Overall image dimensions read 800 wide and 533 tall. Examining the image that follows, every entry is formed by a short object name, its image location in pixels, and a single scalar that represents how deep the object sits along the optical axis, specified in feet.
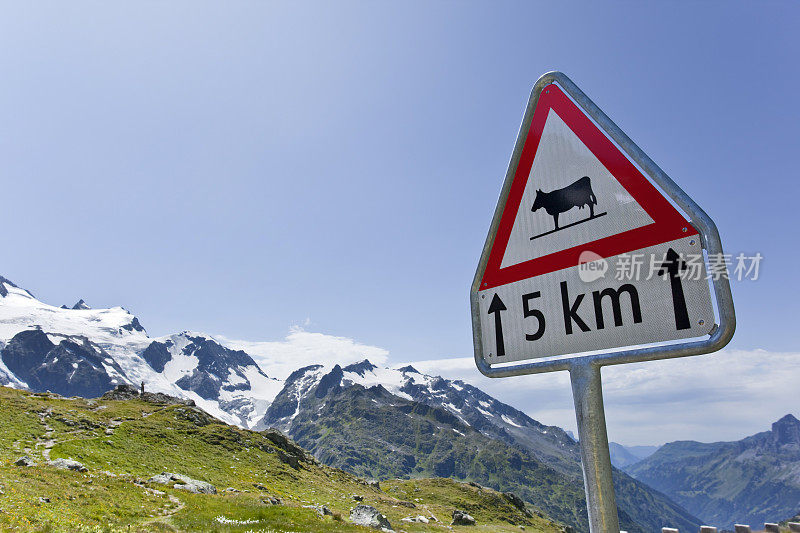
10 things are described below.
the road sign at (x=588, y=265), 7.22
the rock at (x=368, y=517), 126.91
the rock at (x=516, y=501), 373.79
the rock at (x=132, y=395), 319.47
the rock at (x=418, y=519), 162.44
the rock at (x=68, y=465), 119.34
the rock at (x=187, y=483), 128.50
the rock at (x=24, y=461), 110.38
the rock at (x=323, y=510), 124.06
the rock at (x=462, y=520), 201.98
